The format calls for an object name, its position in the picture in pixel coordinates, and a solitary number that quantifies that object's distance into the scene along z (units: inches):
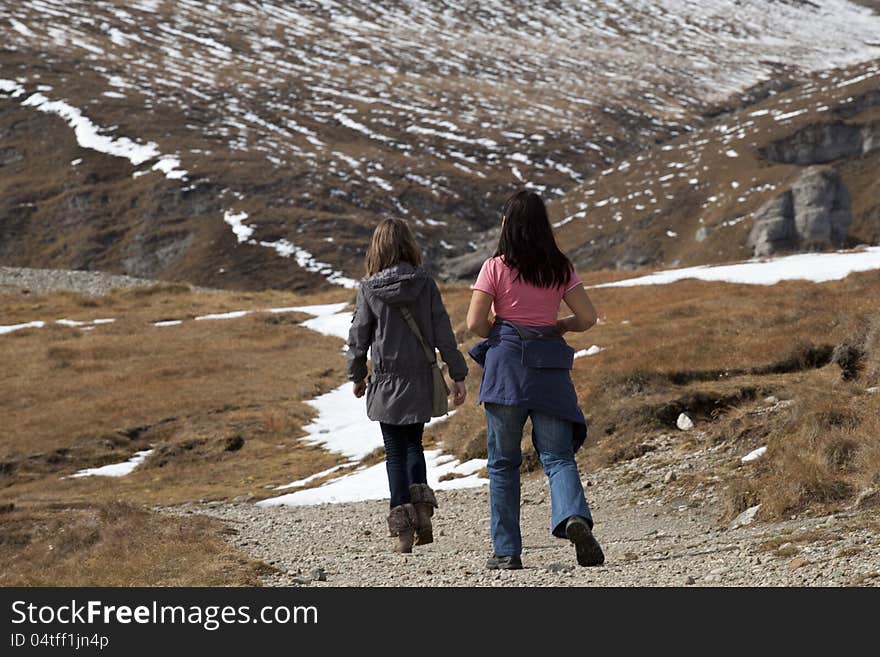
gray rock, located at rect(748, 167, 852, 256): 4594.0
